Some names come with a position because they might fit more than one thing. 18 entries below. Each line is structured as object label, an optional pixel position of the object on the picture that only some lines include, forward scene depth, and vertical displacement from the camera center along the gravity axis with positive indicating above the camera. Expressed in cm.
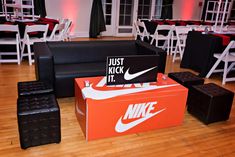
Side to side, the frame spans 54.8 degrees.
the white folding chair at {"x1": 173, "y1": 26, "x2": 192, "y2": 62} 500 -24
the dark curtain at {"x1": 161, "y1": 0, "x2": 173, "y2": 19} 839 +55
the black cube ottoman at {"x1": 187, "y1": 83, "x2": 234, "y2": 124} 257 -87
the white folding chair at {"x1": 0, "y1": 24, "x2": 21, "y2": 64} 419 -41
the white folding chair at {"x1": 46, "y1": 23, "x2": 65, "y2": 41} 457 -29
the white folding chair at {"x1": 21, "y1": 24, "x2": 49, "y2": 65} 422 -34
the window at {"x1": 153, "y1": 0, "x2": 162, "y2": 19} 854 +54
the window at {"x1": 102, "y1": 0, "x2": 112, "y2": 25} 794 +41
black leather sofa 278 -51
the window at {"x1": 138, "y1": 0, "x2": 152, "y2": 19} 838 +53
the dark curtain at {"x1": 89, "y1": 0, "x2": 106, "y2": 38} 761 +6
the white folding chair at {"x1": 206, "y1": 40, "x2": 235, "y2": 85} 383 -55
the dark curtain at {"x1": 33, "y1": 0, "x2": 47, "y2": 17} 681 +35
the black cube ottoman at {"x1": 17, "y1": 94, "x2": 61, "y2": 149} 198 -88
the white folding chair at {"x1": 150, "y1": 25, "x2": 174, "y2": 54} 553 -28
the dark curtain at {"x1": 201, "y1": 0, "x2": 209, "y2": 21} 894 +57
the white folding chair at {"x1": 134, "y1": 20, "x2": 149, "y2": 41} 613 -19
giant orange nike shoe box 220 -83
